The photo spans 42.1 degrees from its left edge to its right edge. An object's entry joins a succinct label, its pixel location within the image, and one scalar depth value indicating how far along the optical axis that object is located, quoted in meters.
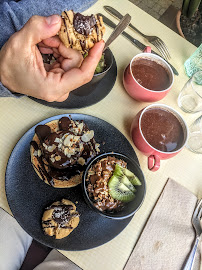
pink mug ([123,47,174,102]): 0.93
